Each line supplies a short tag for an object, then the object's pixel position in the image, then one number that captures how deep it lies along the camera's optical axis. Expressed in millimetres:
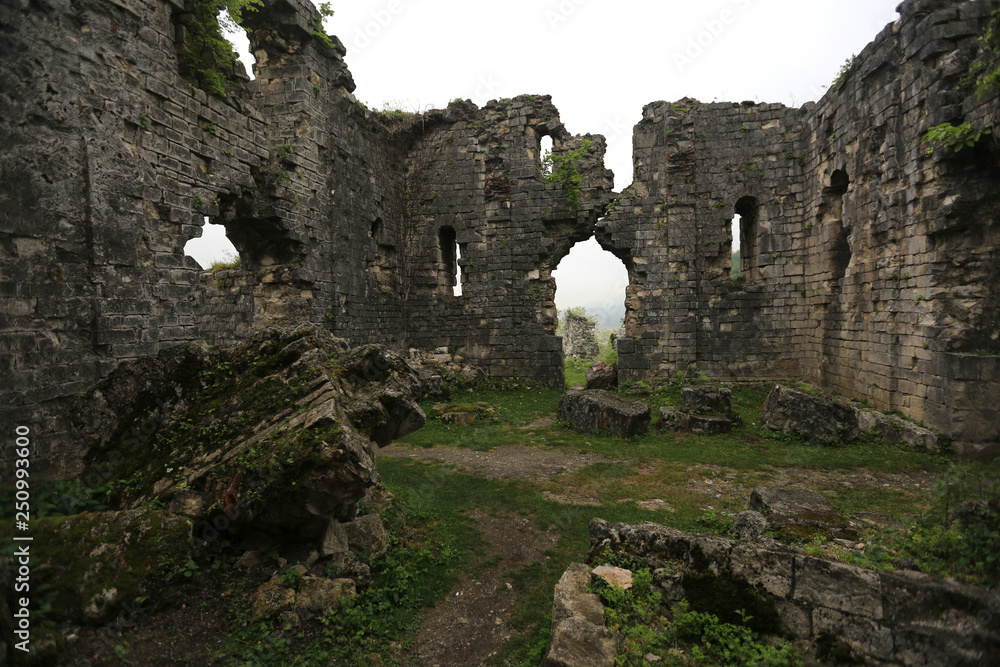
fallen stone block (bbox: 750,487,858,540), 4316
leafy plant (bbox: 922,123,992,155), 7051
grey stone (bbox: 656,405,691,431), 9258
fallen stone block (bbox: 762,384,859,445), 8242
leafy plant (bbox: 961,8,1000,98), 6586
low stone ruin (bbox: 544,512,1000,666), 2426
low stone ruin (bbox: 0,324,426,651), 3363
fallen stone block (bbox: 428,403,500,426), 10352
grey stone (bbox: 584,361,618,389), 13648
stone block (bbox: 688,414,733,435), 9062
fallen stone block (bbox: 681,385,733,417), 9477
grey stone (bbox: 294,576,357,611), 3545
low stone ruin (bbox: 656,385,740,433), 9086
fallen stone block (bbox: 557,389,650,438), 9023
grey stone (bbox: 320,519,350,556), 4051
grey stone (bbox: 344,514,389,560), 4379
